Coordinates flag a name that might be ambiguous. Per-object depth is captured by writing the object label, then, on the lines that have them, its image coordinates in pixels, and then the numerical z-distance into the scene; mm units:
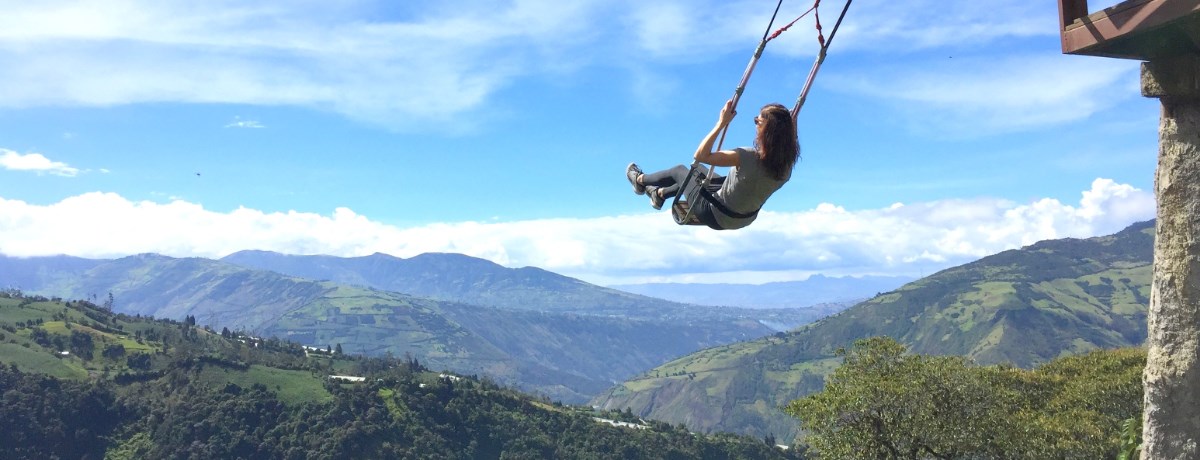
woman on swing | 8216
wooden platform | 7395
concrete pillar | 8250
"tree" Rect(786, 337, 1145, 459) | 28406
